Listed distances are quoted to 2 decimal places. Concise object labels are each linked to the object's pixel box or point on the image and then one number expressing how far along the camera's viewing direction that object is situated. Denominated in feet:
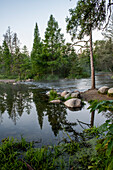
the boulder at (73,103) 19.66
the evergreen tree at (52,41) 93.09
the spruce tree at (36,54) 92.84
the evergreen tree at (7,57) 116.67
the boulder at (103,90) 24.11
